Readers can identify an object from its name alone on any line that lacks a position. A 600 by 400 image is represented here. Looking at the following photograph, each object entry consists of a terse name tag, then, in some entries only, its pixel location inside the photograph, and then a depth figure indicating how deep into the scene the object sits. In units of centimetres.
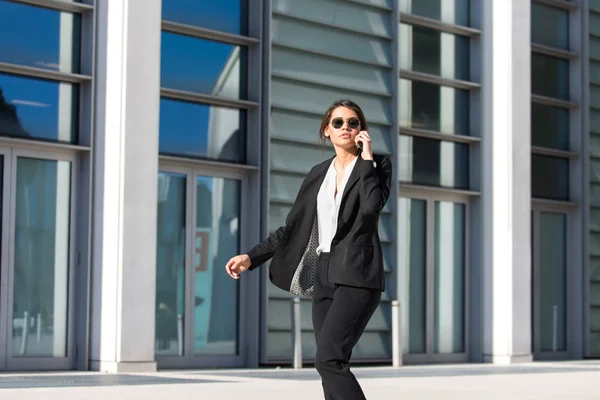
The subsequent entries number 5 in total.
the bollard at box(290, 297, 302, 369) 1481
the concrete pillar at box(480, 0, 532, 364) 1780
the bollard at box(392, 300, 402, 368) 1595
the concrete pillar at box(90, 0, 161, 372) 1313
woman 521
